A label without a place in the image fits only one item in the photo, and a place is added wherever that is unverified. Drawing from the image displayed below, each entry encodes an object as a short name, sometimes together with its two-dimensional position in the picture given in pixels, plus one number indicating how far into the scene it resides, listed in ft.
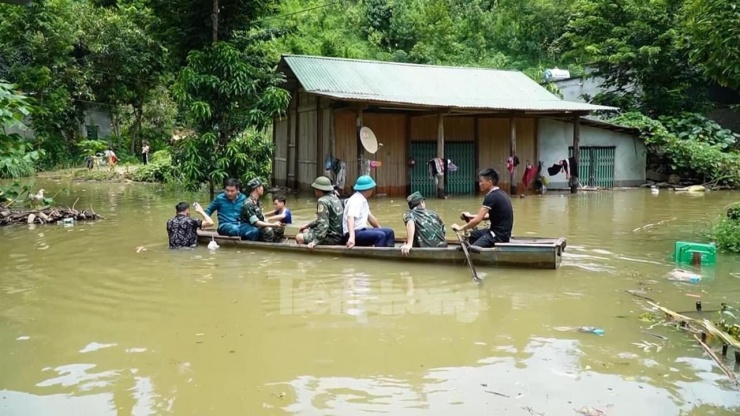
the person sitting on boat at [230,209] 32.22
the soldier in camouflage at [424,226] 27.45
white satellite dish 56.29
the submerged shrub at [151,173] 83.48
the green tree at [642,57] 80.12
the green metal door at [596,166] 72.18
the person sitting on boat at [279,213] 32.09
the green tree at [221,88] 46.91
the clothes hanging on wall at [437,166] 61.11
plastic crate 27.04
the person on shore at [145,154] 99.86
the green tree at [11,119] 22.41
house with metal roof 59.82
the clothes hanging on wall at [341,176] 57.21
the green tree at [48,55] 79.82
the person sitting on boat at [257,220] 31.37
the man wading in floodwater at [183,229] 31.78
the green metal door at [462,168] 67.41
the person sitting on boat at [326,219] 28.86
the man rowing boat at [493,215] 26.37
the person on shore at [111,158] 98.92
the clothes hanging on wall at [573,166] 66.59
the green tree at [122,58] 91.86
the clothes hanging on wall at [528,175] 67.67
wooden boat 25.76
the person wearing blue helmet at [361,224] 28.02
